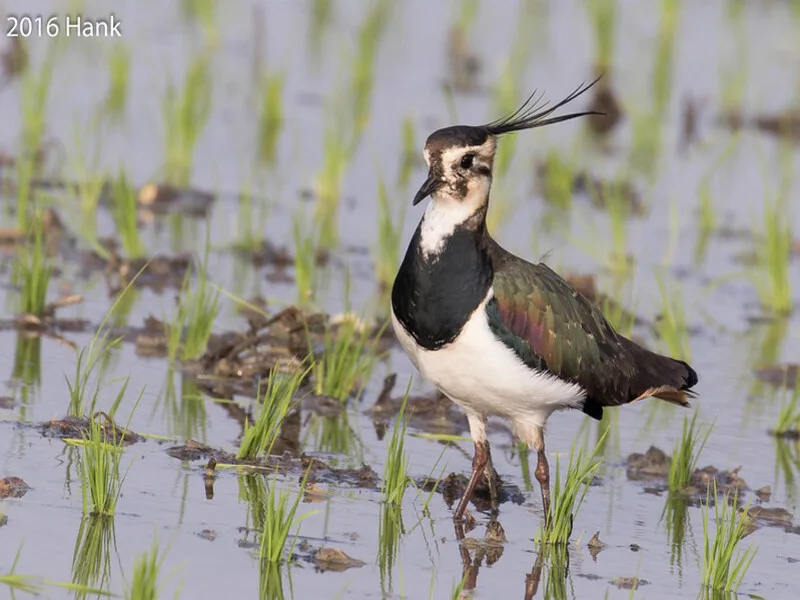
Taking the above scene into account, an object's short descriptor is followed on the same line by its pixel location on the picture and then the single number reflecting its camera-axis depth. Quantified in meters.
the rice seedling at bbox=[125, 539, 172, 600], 8.93
